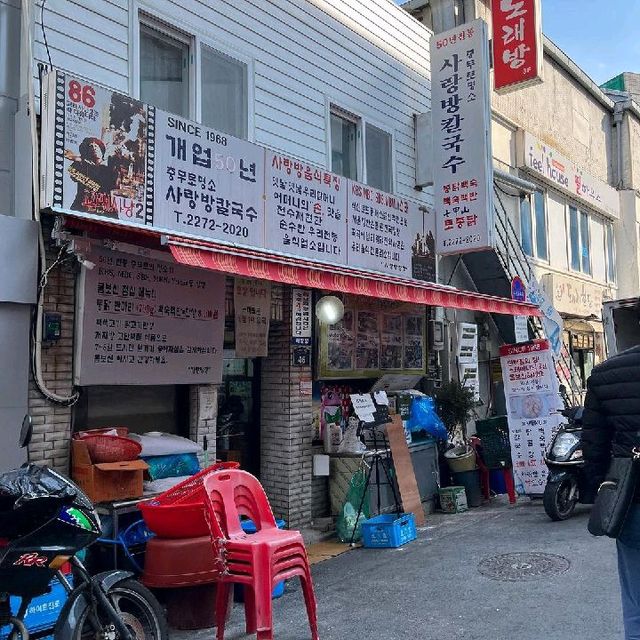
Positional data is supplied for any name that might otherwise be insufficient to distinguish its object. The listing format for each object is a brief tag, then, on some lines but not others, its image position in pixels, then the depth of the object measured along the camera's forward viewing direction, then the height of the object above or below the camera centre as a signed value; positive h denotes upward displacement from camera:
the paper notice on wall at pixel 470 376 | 12.07 -0.01
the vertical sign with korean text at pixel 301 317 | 8.84 +0.78
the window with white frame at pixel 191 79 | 7.84 +3.52
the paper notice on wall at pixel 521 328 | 12.52 +0.82
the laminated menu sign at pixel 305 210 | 8.43 +2.11
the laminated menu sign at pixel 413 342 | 10.98 +0.54
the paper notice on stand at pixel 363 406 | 9.02 -0.37
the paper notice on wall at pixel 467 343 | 12.18 +0.56
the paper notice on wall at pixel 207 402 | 7.66 -0.23
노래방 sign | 11.83 +5.62
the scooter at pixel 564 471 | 8.96 -1.24
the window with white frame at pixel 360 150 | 10.55 +3.51
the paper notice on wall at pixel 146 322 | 6.45 +0.59
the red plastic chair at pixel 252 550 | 4.89 -1.21
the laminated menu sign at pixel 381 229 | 9.66 +2.13
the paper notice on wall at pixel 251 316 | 8.23 +0.76
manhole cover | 6.62 -1.88
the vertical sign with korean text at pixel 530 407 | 10.21 -0.48
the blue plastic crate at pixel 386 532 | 8.03 -1.77
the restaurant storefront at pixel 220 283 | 6.35 +1.03
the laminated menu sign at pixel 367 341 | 9.98 +0.53
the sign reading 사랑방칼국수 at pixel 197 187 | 6.17 +2.09
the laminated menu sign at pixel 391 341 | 10.48 +0.54
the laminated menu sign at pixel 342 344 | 9.46 +0.46
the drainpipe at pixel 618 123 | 20.83 +7.33
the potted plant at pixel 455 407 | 10.85 -0.48
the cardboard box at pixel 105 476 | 5.88 -0.79
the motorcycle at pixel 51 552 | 3.81 -0.93
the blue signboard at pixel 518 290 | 12.13 +1.45
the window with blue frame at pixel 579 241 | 17.89 +3.42
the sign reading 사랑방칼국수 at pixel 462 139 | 10.41 +3.56
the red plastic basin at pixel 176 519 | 5.36 -1.06
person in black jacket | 3.63 -0.33
